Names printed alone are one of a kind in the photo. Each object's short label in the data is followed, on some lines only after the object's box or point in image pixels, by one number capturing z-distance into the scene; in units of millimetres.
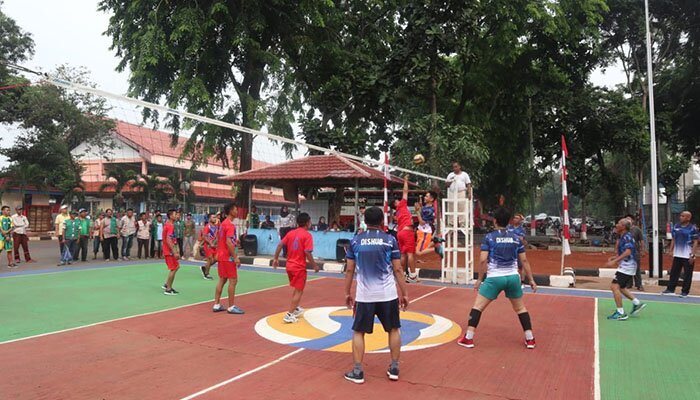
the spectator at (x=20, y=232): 16130
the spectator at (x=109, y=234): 17567
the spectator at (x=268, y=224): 21108
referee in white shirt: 12109
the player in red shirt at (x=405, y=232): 11191
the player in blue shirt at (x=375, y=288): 5207
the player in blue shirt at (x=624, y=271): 8227
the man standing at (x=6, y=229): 14777
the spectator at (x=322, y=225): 19562
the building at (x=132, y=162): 39750
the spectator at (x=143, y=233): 18297
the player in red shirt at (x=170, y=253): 10273
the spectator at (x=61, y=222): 16359
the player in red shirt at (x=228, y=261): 8516
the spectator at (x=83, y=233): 16747
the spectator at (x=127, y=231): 18062
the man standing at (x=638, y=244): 10859
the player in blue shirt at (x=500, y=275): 6480
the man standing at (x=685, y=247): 10367
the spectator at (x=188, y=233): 19359
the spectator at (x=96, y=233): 17891
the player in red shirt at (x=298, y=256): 7695
